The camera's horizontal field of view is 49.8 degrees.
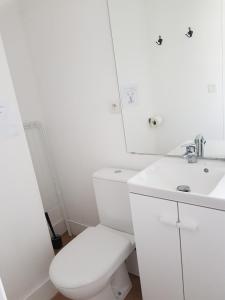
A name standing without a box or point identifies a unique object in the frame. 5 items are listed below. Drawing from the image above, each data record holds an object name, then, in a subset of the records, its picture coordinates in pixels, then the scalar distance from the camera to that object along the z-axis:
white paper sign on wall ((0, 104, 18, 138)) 1.39
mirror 1.24
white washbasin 1.05
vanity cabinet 1.00
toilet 1.24
